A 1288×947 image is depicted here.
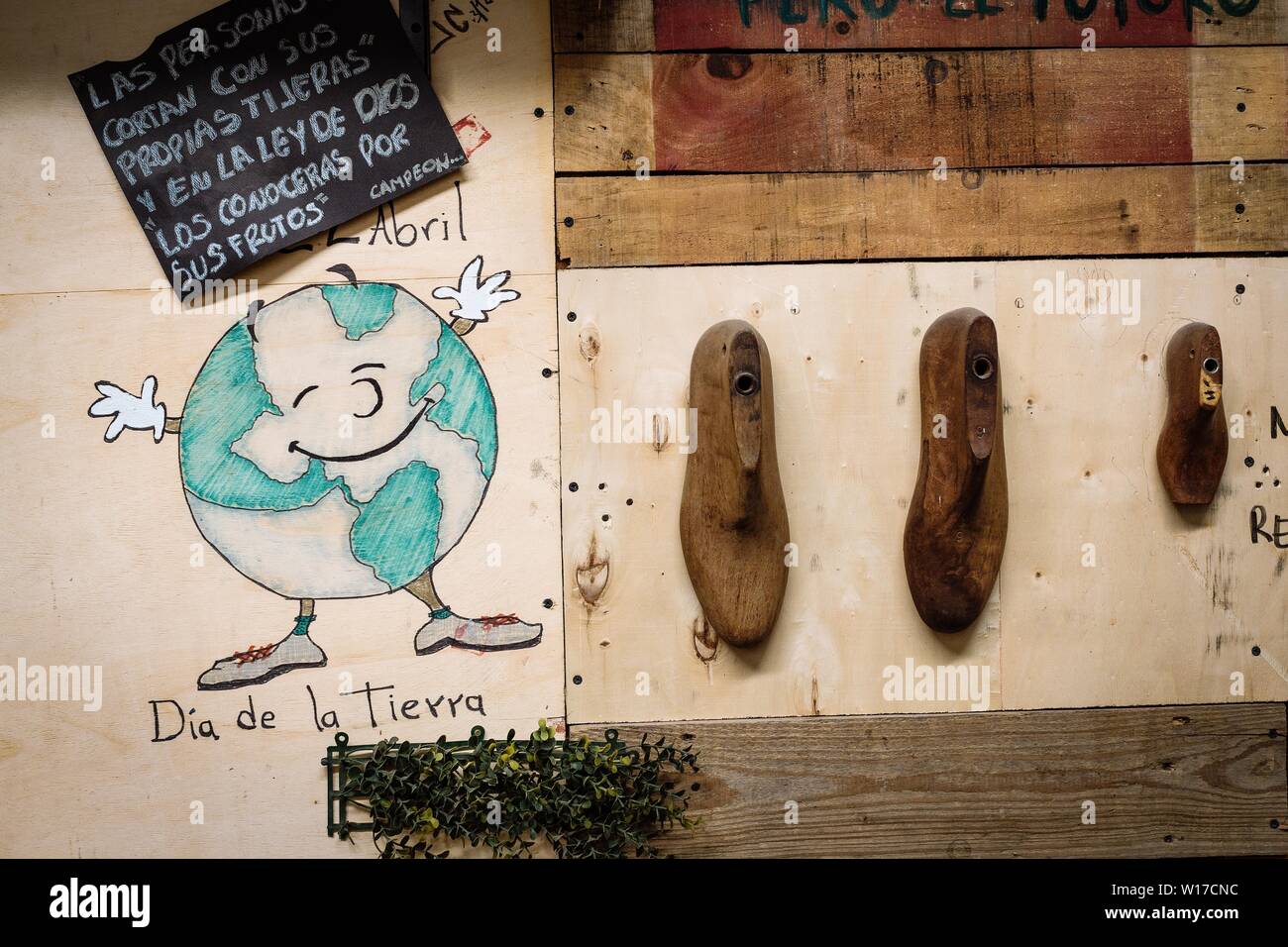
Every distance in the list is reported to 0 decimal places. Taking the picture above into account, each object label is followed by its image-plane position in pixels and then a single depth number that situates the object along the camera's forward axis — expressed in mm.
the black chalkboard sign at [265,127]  1864
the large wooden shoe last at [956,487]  1771
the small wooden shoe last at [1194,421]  1843
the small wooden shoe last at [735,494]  1748
